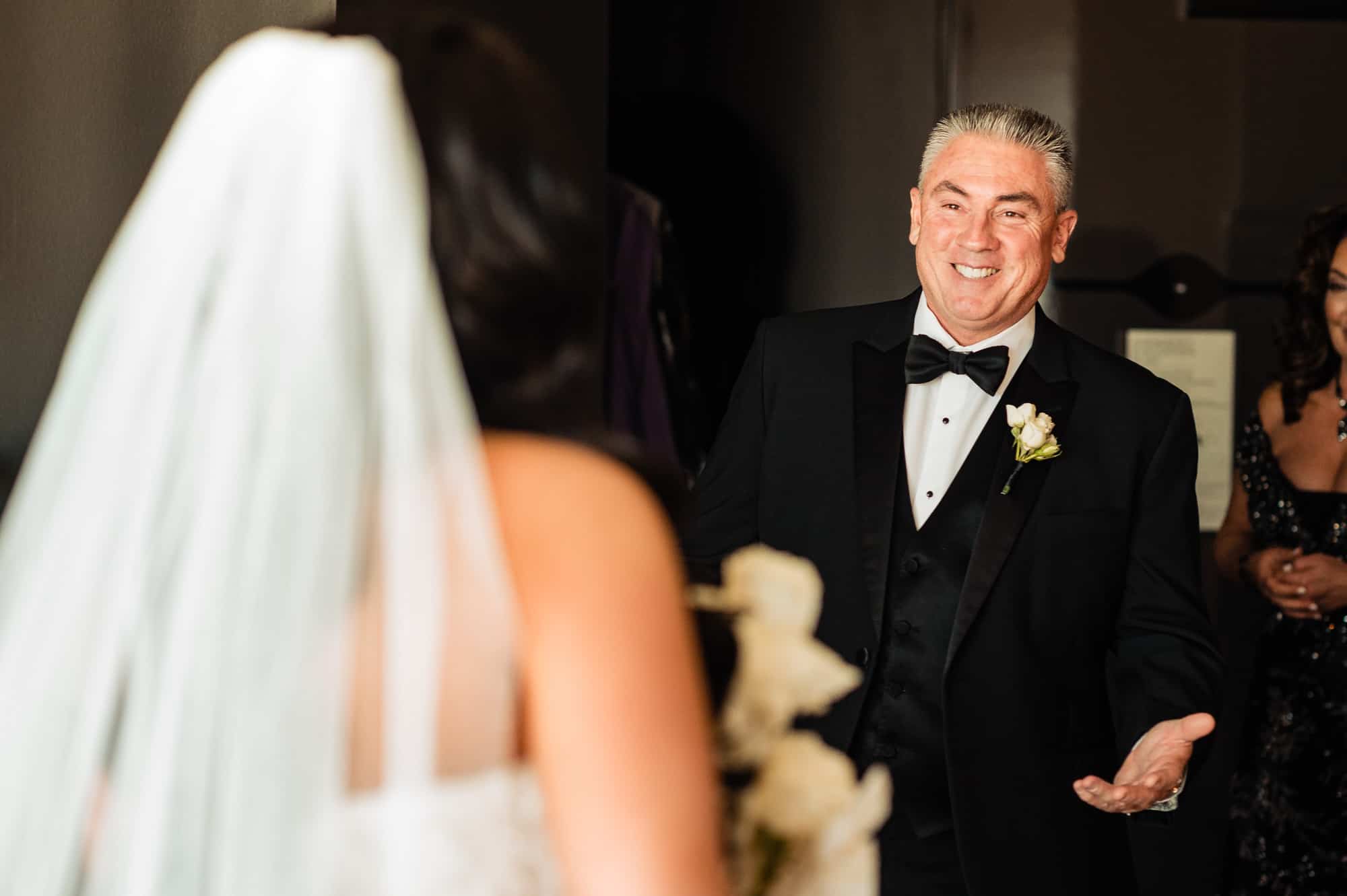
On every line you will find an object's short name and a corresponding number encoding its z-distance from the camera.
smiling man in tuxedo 2.38
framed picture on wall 4.22
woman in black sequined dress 3.35
